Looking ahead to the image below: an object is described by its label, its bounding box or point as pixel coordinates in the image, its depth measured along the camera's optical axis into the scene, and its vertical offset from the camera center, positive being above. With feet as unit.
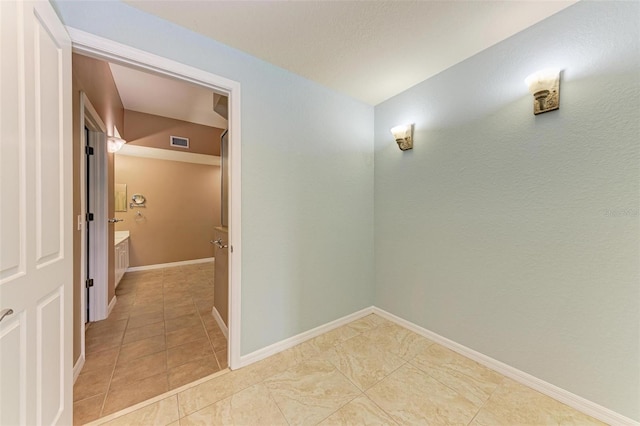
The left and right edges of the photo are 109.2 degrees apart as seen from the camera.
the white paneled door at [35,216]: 2.81 -0.05
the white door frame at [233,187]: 5.49 +0.65
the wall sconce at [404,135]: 7.70 +2.58
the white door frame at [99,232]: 8.34 -0.72
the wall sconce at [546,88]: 4.90 +2.66
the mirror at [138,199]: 14.90 +0.87
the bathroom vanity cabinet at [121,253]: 11.32 -2.23
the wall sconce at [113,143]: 9.40 +2.97
